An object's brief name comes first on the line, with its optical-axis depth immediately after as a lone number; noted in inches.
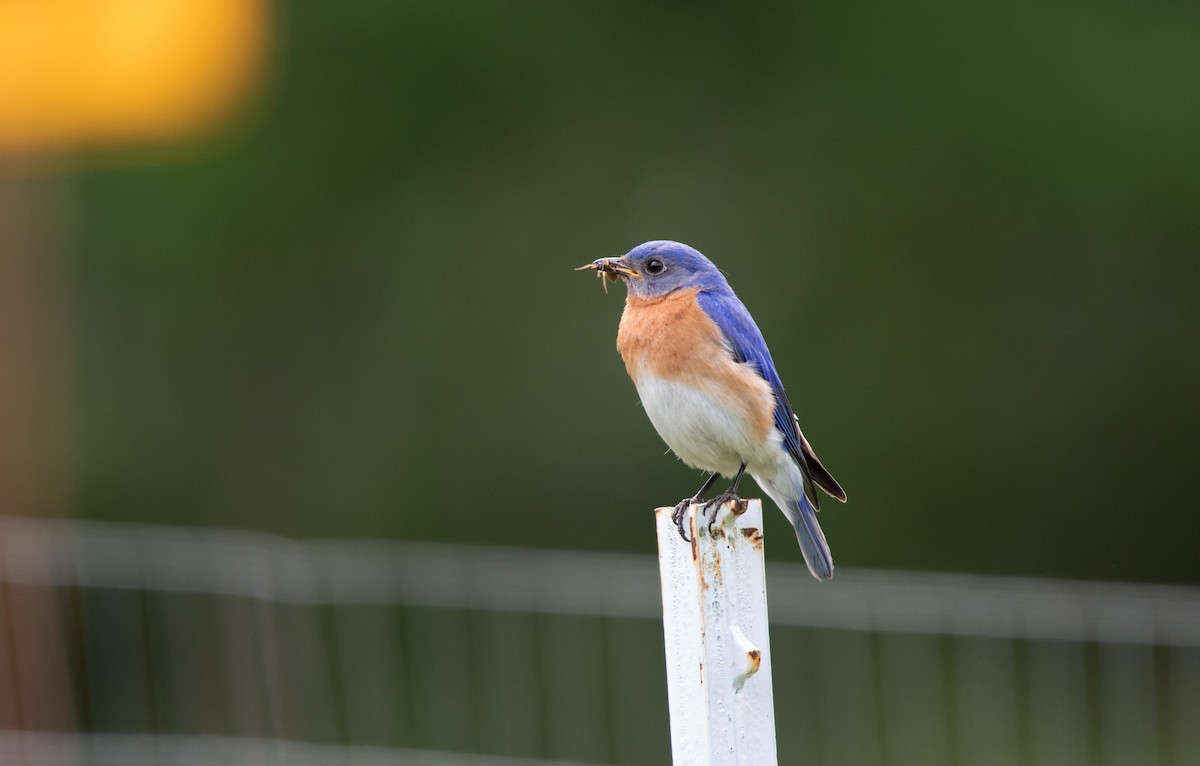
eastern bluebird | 283.6
